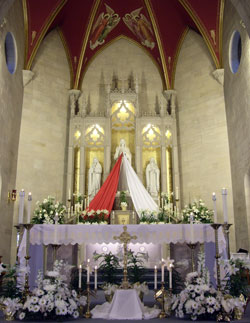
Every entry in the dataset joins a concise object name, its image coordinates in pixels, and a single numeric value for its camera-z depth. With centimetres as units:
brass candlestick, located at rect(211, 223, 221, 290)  627
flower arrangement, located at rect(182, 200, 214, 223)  1241
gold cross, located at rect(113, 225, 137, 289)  629
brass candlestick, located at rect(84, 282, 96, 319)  611
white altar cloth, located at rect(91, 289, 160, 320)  591
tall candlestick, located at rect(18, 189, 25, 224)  693
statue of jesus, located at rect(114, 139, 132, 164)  1500
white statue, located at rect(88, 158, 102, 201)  1468
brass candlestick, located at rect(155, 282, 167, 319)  611
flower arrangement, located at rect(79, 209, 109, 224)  1024
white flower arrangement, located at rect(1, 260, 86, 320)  566
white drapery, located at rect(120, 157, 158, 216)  1217
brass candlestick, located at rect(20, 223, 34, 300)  612
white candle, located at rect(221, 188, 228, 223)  771
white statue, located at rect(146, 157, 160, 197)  1480
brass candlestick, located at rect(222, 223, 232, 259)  738
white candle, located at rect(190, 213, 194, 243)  766
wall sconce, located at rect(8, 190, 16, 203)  1292
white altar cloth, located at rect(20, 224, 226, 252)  830
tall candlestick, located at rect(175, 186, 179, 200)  1431
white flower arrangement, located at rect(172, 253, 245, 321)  569
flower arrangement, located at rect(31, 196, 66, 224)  1238
